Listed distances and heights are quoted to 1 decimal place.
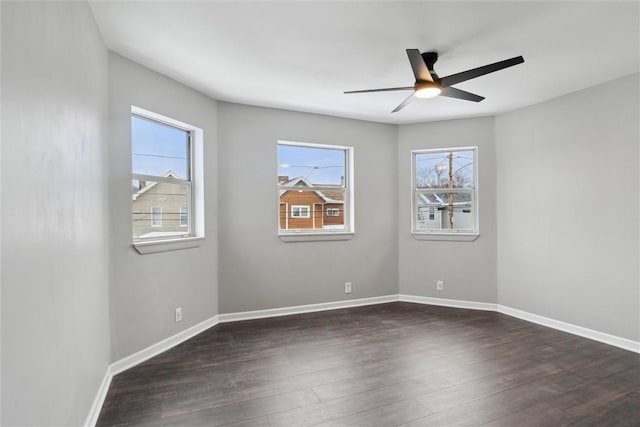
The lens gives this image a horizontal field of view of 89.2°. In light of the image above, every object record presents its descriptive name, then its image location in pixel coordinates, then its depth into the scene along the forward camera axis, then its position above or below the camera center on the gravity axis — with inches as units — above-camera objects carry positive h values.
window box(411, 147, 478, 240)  177.8 +7.8
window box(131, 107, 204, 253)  113.9 +10.7
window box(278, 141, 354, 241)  165.0 +9.4
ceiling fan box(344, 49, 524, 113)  84.5 +37.8
